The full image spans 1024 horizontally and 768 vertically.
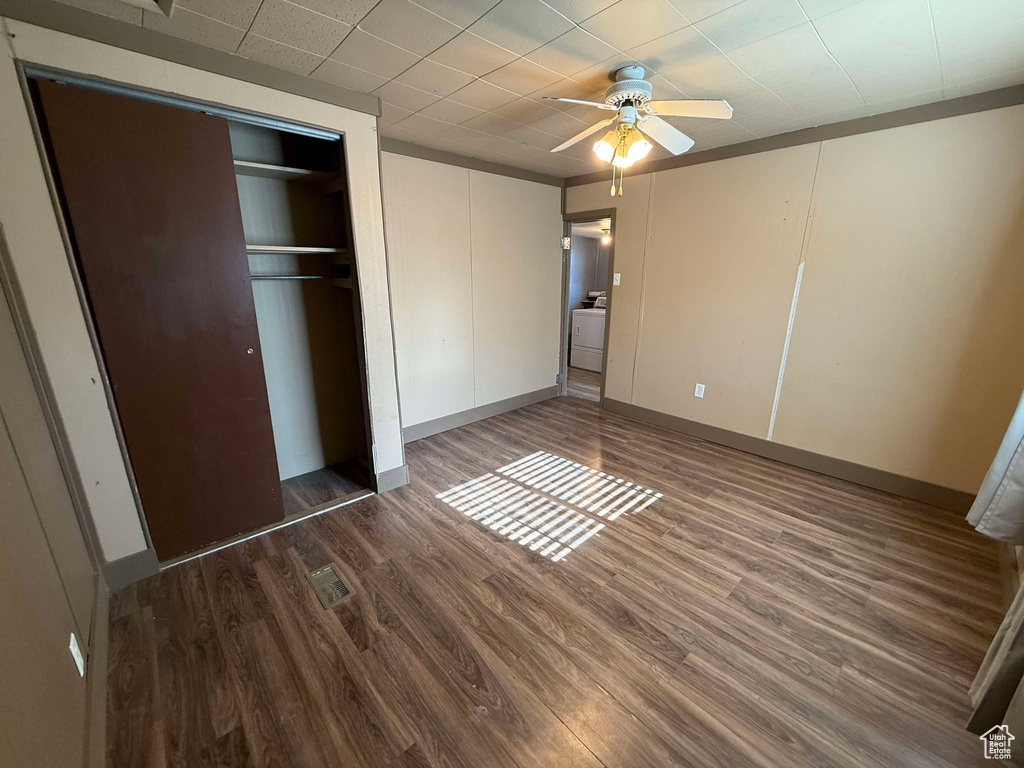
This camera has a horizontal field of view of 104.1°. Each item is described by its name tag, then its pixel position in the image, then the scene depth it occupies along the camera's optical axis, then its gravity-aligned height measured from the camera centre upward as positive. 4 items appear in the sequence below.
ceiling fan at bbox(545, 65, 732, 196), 1.97 +0.82
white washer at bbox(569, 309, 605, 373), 6.18 -0.90
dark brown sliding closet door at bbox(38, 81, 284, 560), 1.74 -0.11
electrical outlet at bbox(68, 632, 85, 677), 1.35 -1.26
